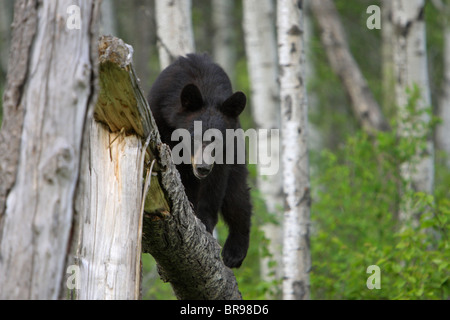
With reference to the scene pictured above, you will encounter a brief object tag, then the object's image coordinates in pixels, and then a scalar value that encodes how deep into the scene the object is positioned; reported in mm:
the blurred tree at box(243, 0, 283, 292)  17812
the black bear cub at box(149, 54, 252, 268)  9359
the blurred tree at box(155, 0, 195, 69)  12969
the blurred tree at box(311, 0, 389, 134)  20500
